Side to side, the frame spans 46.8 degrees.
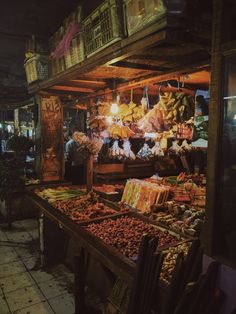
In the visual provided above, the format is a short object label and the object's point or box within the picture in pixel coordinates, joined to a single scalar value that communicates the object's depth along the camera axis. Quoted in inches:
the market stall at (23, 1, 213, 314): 127.2
